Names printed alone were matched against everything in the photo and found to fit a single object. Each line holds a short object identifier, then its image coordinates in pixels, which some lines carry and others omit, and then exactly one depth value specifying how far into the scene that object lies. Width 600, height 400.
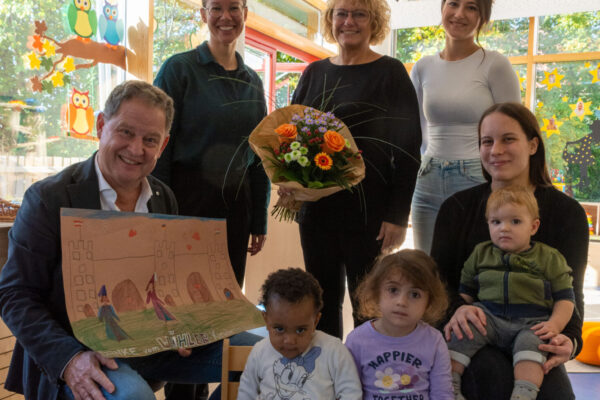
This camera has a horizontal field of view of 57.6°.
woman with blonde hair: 2.21
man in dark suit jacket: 1.38
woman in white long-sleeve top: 2.53
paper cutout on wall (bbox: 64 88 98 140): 3.32
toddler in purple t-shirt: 1.59
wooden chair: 1.61
